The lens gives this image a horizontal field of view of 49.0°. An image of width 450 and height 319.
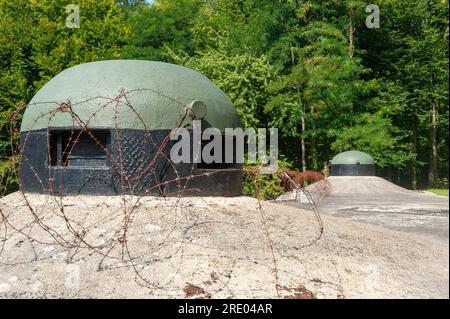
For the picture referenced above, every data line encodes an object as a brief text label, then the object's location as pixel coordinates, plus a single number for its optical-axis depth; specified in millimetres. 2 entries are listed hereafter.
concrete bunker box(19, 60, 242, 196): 6535
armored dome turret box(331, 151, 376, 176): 19219
